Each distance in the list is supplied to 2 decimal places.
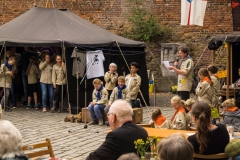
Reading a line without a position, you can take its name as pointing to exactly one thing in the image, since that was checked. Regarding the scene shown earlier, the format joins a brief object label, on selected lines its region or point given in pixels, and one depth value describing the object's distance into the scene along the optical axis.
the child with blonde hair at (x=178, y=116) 8.59
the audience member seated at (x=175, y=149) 4.29
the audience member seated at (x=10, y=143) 4.69
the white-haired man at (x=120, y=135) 5.48
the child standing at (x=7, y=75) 15.32
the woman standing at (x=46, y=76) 15.48
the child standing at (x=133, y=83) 13.84
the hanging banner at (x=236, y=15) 15.50
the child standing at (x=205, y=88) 11.33
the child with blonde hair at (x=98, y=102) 12.84
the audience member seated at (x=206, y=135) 6.09
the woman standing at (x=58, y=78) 15.14
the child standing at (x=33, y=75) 16.05
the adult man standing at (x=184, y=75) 12.30
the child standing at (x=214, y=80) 11.64
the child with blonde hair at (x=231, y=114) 9.50
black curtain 14.99
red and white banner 14.95
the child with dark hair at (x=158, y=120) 8.70
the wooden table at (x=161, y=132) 7.21
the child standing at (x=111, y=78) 14.20
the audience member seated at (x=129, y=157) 3.96
